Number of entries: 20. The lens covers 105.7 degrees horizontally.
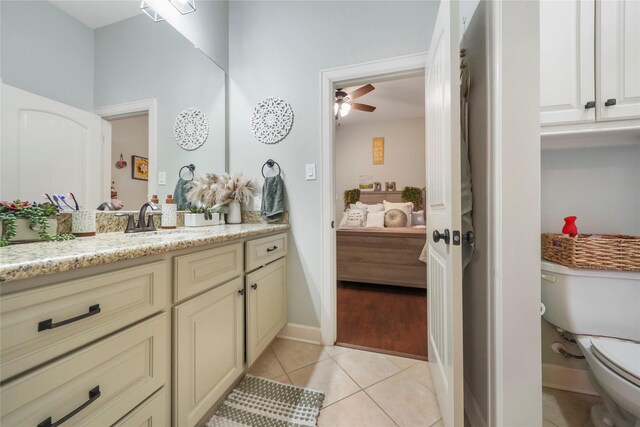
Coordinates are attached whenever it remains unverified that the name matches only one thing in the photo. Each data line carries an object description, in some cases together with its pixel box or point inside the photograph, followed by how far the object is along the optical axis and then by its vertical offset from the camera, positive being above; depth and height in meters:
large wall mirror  0.89 +0.52
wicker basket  1.07 -0.18
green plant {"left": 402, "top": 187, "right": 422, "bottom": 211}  4.41 +0.30
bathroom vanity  0.52 -0.33
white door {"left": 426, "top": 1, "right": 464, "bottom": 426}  0.92 -0.01
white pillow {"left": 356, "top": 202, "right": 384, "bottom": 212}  4.13 +0.09
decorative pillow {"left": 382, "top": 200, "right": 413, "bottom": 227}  3.83 +0.09
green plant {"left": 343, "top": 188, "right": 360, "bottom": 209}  4.82 +0.33
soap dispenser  1.43 -0.02
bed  2.72 -0.51
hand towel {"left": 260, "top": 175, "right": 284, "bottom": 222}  1.79 +0.10
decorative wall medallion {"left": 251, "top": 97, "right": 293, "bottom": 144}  1.84 +0.72
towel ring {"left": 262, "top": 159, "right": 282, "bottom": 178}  1.85 +0.38
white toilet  0.99 -0.48
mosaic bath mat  1.11 -0.96
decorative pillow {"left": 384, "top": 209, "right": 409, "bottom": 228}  3.67 -0.09
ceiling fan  2.95 +1.43
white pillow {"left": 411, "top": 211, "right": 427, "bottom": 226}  3.81 -0.11
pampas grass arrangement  1.69 +0.16
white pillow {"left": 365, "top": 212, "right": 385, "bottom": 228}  3.73 -0.10
